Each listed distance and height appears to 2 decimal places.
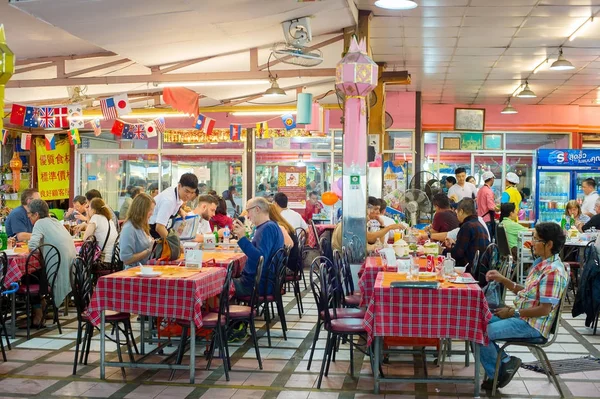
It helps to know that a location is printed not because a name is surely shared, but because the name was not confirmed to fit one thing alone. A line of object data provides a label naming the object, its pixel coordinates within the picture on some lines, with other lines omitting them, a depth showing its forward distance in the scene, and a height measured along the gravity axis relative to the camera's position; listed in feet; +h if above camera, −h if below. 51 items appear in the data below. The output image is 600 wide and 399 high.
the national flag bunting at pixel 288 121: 47.51 +3.60
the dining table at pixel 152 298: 18.16 -2.90
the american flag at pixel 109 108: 34.76 +3.20
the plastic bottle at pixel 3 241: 25.29 -2.14
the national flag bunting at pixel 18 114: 36.14 +3.04
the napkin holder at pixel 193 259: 20.38 -2.16
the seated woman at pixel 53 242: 25.18 -2.13
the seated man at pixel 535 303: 16.81 -2.78
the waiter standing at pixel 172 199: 26.37 -0.73
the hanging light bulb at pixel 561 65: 34.94 +5.31
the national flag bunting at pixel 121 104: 34.76 +3.39
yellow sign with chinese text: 55.06 +0.63
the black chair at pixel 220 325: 18.71 -3.62
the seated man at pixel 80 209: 37.04 -1.60
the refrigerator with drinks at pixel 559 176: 50.75 +0.28
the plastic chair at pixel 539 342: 17.12 -3.67
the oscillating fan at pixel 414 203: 39.55 -1.22
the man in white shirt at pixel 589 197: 43.62 -0.97
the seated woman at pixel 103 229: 29.58 -2.00
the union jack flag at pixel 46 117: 37.04 +2.95
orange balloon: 34.53 -0.87
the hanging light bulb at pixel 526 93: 43.80 +5.06
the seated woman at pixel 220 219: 35.83 -1.91
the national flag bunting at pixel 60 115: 37.06 +3.05
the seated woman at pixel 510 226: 38.81 -2.36
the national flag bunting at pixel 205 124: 45.89 +3.33
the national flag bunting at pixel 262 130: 51.26 +3.33
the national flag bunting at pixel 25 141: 52.17 +2.50
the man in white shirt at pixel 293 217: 36.35 -1.86
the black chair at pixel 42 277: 24.34 -3.27
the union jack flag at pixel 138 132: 49.24 +2.98
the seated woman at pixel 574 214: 41.14 -1.85
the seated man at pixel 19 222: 30.63 -1.81
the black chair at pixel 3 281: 20.75 -2.83
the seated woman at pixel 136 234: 22.68 -1.68
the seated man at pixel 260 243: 22.70 -1.92
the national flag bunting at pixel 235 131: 51.03 +3.20
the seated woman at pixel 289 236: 28.50 -2.21
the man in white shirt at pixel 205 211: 31.19 -1.37
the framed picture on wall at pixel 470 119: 56.70 +4.53
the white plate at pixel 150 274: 18.69 -2.36
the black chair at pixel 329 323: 18.13 -3.52
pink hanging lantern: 26.78 +3.17
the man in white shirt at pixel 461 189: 48.08 -0.59
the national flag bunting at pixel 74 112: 36.88 +3.19
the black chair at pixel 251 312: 19.95 -3.51
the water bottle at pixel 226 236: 29.25 -2.26
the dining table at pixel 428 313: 16.78 -2.96
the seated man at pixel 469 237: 24.08 -1.82
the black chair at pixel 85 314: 19.34 -3.47
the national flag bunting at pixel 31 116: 36.78 +2.96
